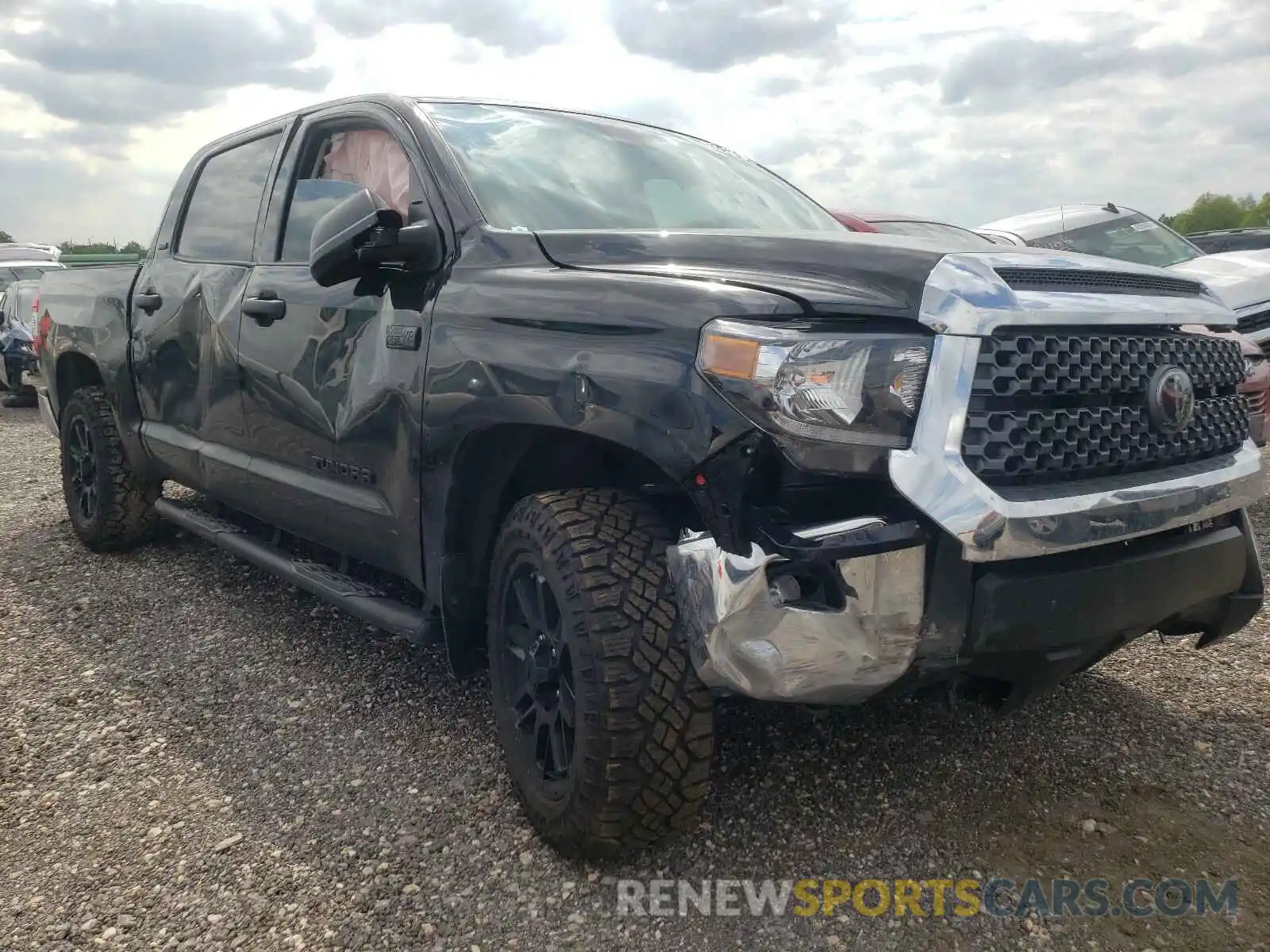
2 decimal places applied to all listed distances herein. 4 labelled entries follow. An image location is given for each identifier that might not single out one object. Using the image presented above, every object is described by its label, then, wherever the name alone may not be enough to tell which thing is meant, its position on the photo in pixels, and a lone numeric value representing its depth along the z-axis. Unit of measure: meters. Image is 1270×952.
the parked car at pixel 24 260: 18.06
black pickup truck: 1.93
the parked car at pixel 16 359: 12.60
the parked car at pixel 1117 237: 6.47
